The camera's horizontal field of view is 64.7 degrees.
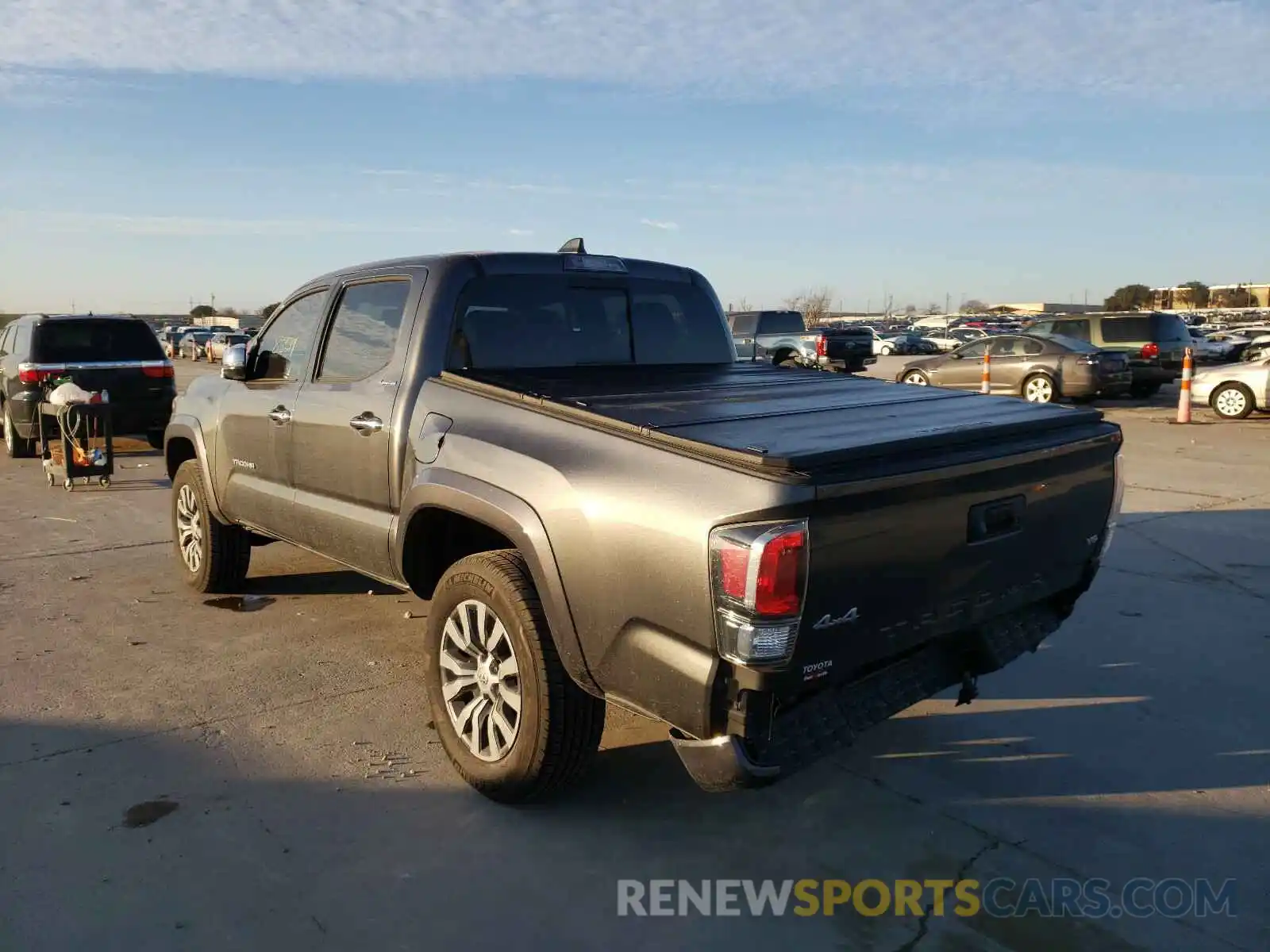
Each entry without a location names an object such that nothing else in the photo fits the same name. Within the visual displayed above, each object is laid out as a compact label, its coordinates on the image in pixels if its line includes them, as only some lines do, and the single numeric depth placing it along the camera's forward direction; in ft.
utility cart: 32.91
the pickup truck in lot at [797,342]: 79.25
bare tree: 270.67
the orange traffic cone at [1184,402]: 53.62
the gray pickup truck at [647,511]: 9.17
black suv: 39.24
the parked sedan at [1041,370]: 61.82
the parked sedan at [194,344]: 153.07
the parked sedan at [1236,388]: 53.78
